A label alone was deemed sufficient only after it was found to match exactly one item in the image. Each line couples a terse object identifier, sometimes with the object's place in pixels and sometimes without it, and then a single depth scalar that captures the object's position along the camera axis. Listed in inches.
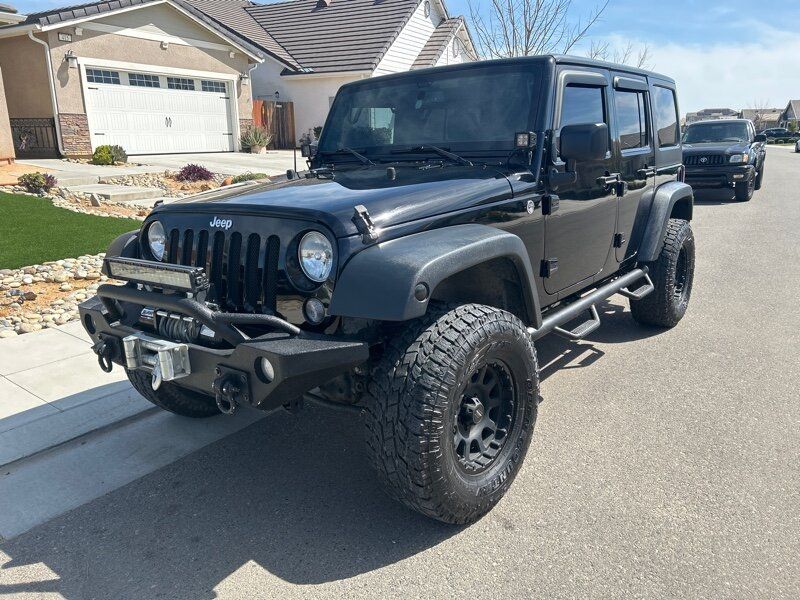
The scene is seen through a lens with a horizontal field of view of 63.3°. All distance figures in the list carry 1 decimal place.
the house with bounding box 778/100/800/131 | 3505.2
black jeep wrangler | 99.4
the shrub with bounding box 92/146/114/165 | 603.3
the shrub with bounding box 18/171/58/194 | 442.0
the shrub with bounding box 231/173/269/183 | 498.3
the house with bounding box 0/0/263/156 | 633.6
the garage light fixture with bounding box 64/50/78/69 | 634.2
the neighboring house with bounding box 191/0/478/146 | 973.8
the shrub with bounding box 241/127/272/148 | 825.5
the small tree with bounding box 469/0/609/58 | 617.6
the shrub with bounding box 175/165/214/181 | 530.0
